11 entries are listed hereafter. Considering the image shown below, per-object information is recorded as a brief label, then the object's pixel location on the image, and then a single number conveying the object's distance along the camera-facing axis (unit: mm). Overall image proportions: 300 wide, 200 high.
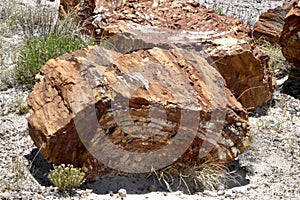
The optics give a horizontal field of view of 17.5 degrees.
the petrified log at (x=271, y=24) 12381
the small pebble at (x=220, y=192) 7584
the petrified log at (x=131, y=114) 7056
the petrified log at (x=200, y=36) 9228
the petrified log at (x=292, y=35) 10584
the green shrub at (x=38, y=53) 9283
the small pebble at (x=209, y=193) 7504
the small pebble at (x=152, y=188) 7387
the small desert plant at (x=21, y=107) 8669
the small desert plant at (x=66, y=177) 6933
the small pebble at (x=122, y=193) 7136
